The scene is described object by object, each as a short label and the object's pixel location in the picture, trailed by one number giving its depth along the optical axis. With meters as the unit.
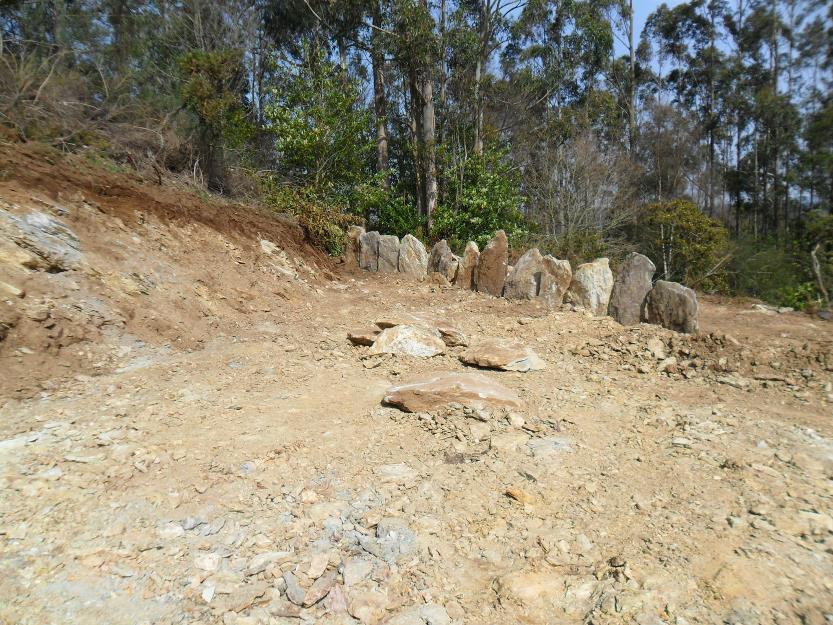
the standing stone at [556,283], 6.49
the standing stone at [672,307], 5.21
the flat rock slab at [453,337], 4.95
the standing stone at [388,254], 8.16
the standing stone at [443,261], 7.67
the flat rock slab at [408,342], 4.66
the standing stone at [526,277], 6.63
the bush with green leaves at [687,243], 10.85
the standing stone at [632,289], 5.77
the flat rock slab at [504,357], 4.40
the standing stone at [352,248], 8.48
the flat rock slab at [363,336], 4.85
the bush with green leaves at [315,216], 8.25
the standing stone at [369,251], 8.35
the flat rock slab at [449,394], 3.47
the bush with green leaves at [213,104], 8.16
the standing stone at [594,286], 6.23
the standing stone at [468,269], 7.36
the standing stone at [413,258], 7.97
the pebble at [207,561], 2.04
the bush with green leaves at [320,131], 9.71
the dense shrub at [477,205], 10.49
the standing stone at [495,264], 7.00
